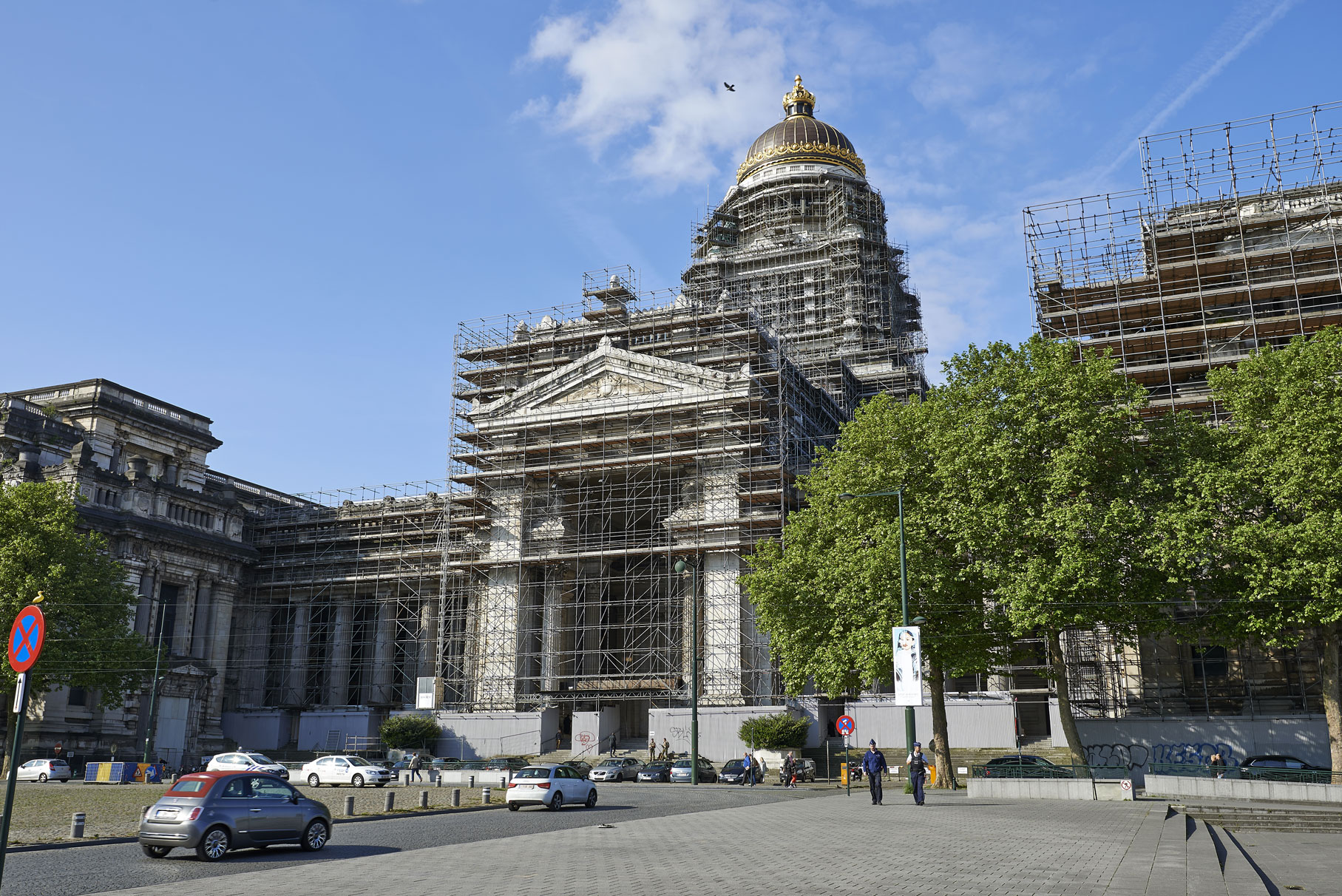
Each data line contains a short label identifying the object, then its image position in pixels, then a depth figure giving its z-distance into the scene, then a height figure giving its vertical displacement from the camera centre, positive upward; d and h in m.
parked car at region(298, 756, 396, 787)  45.22 -2.93
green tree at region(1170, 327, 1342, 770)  35.44 +6.50
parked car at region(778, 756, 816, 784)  48.47 -2.90
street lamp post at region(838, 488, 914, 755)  33.06 -0.23
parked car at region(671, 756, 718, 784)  49.62 -3.12
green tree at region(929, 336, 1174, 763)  37.41 +7.23
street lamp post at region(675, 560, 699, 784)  46.16 +0.42
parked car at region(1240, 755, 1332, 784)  32.50 -1.99
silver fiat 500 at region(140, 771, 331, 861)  19.86 -2.15
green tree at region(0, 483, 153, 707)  49.12 +4.72
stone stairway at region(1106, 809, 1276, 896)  15.05 -2.50
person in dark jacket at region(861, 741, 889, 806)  31.75 -1.89
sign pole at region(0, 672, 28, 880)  11.88 -0.38
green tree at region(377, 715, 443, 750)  58.66 -1.71
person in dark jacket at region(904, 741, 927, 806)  31.62 -1.88
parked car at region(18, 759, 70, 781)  49.34 -3.16
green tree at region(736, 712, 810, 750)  52.31 -1.41
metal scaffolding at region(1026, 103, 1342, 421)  53.66 +20.93
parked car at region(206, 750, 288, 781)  44.44 -2.58
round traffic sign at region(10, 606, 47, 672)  12.34 +0.65
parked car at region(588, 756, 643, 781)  49.12 -3.01
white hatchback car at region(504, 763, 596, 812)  31.95 -2.50
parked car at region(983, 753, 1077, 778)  35.81 -2.14
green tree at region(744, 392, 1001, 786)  39.69 +4.60
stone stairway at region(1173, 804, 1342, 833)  27.00 -2.79
